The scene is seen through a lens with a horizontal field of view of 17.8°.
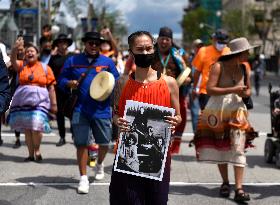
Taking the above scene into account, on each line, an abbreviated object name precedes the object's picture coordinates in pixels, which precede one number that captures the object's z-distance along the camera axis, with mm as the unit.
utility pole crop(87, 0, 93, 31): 48976
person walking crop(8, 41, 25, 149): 12518
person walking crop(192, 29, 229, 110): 12349
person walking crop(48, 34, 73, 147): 14317
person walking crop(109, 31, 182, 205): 6070
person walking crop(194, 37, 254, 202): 9012
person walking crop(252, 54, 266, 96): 33570
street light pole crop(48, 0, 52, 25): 31454
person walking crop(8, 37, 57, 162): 11860
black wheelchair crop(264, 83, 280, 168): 11443
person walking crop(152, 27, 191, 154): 10776
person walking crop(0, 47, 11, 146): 5867
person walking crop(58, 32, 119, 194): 9548
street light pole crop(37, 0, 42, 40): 29632
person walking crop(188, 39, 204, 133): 14713
